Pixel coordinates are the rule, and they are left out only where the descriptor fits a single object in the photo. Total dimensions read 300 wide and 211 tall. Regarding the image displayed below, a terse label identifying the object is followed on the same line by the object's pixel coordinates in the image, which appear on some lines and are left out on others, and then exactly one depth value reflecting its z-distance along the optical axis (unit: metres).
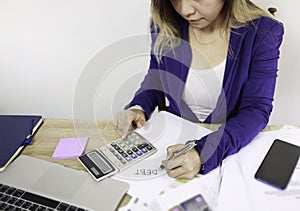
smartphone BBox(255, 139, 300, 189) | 0.76
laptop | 0.72
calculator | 0.81
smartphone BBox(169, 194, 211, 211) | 0.69
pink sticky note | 0.87
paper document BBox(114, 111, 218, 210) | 0.75
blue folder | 0.87
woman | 0.91
